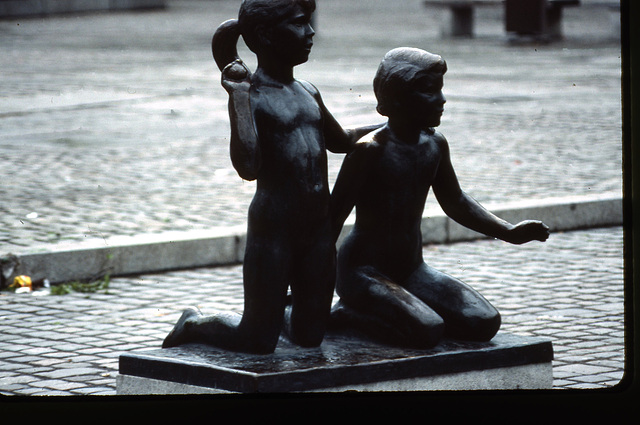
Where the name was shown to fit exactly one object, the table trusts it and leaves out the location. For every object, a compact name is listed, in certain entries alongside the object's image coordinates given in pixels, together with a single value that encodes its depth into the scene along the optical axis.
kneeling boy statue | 7.34
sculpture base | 6.66
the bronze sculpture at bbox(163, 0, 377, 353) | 6.97
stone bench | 38.43
